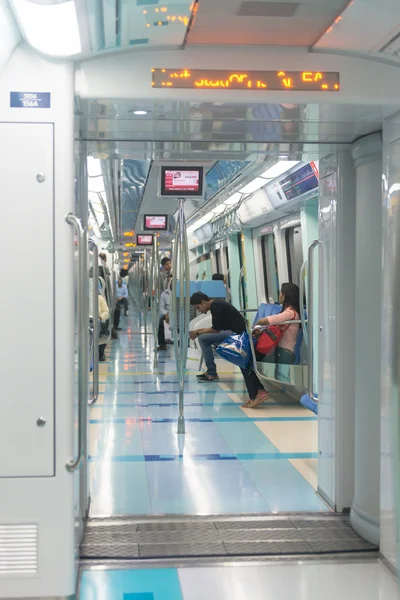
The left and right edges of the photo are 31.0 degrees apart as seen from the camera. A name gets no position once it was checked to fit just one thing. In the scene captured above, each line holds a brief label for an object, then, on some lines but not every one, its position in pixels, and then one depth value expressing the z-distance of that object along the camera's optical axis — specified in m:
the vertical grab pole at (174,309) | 6.81
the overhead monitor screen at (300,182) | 9.26
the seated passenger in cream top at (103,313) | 11.63
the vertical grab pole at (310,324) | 4.45
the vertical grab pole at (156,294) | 11.34
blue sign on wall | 3.22
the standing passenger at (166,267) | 14.10
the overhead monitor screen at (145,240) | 18.99
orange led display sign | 3.46
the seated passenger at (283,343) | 8.16
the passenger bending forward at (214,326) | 9.61
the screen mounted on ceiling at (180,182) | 8.06
